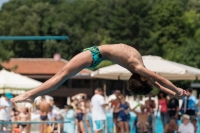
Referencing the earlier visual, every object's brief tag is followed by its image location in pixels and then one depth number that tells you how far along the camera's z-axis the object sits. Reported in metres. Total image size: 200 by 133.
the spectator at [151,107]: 17.19
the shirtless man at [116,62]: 8.38
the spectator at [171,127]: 15.67
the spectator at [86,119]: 17.25
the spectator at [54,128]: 14.99
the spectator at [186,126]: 14.93
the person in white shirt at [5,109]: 14.89
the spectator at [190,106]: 16.69
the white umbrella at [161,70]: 16.81
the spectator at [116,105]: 16.95
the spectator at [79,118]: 16.66
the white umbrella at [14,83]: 19.62
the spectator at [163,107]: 17.42
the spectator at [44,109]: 15.70
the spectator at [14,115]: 15.39
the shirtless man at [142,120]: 16.86
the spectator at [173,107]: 16.70
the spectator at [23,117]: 15.43
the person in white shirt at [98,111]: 15.15
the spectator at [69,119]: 15.65
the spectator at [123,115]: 16.70
